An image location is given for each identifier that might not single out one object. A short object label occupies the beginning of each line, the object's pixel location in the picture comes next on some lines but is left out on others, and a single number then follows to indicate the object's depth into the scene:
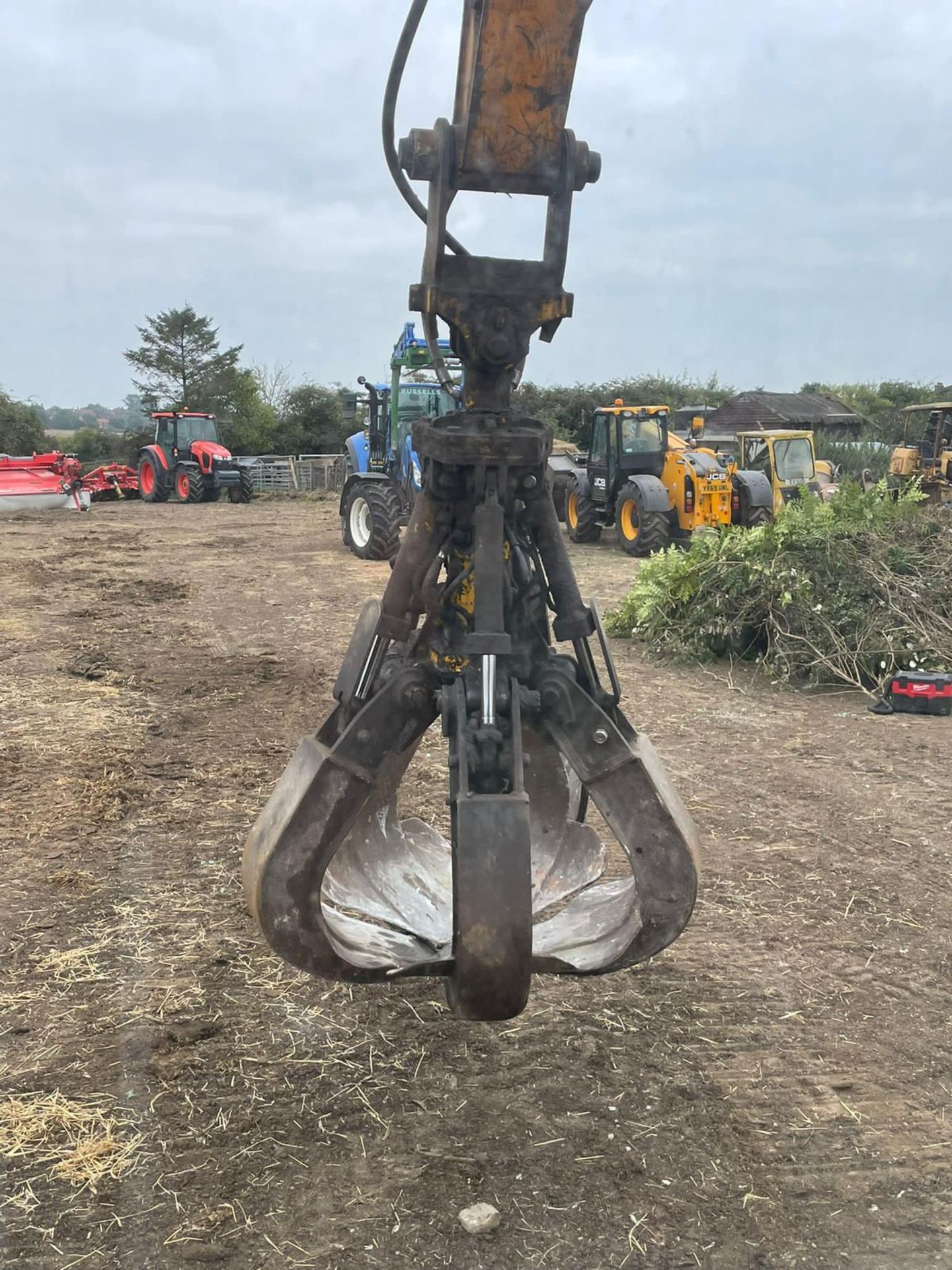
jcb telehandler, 14.04
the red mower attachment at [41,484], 23.11
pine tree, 45.34
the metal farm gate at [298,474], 32.25
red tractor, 25.58
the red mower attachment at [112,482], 26.84
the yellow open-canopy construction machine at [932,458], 18.17
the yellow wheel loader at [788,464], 15.29
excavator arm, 2.22
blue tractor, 13.89
